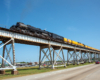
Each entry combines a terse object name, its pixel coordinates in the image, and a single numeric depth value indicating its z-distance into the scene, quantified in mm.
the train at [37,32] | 24339
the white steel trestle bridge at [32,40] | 19466
